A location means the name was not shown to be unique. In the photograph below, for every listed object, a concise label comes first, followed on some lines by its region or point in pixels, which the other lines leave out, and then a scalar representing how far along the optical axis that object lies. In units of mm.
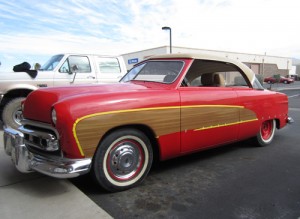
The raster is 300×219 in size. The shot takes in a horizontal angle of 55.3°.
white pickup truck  6875
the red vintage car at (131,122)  2949
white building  40938
